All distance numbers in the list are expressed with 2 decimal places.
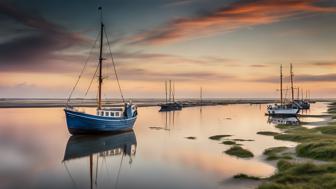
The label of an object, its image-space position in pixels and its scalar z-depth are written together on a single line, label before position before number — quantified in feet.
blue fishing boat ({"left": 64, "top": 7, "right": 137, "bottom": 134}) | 154.92
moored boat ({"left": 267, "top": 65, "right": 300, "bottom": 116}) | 304.50
